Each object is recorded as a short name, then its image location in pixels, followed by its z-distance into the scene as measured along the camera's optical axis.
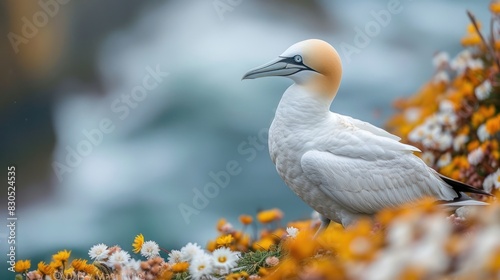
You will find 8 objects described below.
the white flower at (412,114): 9.62
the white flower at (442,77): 9.52
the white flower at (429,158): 8.24
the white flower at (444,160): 7.99
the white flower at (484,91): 8.23
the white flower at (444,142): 8.16
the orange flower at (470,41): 8.44
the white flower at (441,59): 9.34
